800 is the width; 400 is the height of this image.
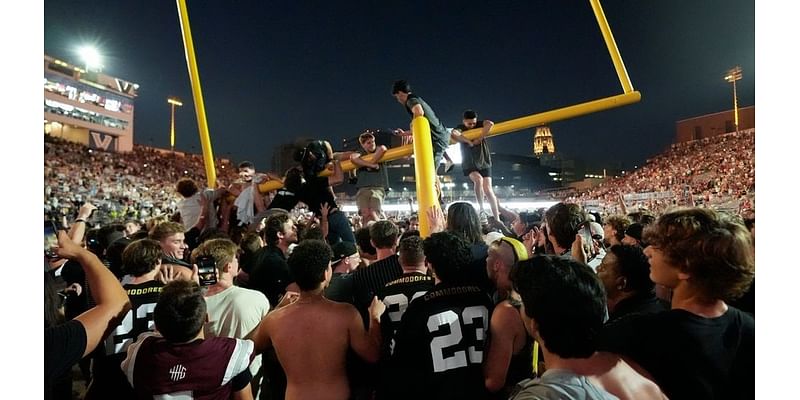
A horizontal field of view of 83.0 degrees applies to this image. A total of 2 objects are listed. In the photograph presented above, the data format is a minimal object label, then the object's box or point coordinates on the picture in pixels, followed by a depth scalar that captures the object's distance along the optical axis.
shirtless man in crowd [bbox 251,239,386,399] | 1.98
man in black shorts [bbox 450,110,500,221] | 5.00
